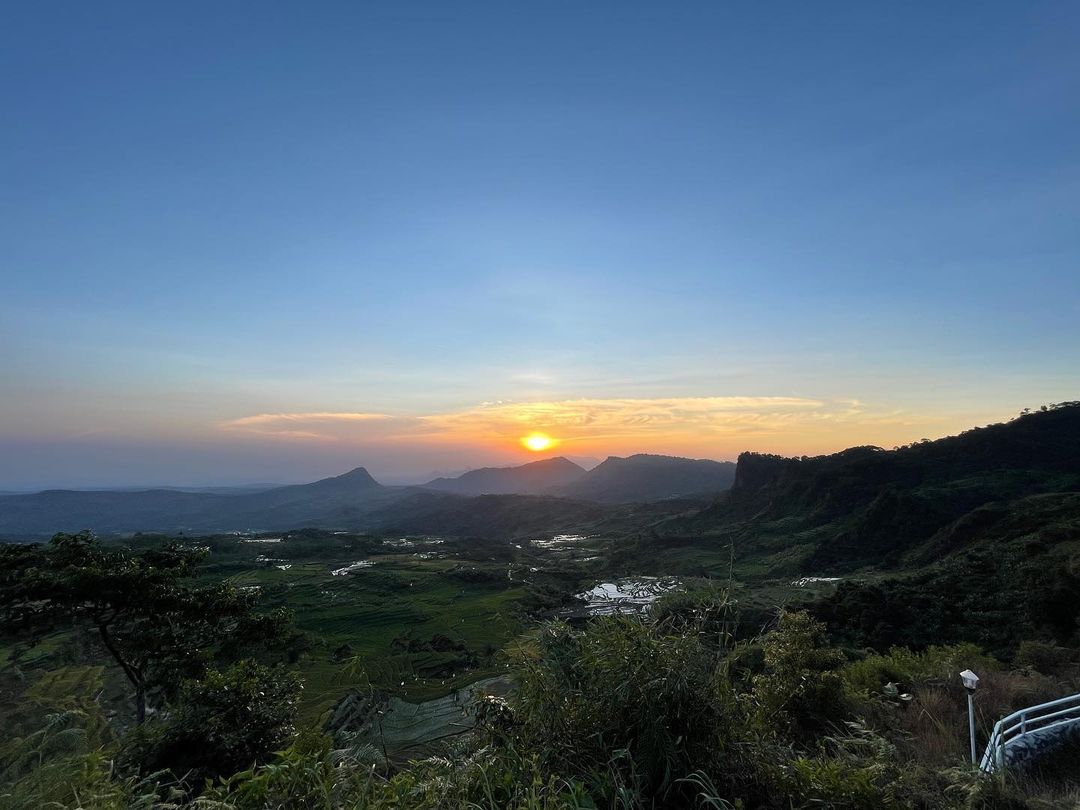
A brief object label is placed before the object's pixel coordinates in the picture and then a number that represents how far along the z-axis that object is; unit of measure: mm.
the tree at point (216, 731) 8062
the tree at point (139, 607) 13922
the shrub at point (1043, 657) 16328
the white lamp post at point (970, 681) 8102
